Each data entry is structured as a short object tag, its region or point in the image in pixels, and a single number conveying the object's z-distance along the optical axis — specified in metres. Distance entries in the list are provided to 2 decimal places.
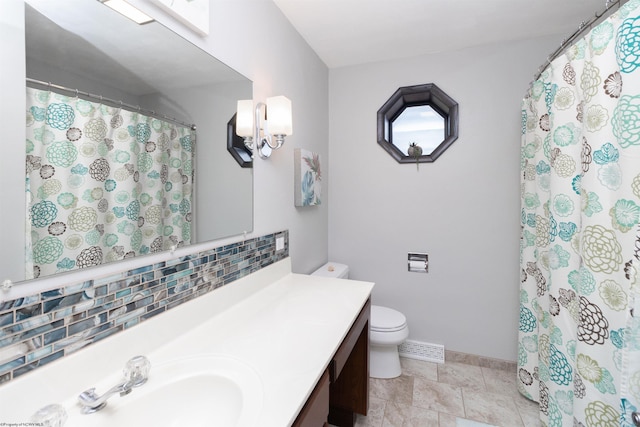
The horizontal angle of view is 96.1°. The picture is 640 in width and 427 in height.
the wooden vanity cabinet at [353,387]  1.58
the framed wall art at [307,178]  1.89
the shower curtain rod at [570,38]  1.25
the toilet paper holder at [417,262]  2.32
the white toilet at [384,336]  1.95
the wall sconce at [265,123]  1.40
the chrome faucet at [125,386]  0.66
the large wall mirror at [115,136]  0.70
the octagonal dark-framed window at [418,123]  2.25
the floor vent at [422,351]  2.29
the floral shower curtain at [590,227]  1.00
